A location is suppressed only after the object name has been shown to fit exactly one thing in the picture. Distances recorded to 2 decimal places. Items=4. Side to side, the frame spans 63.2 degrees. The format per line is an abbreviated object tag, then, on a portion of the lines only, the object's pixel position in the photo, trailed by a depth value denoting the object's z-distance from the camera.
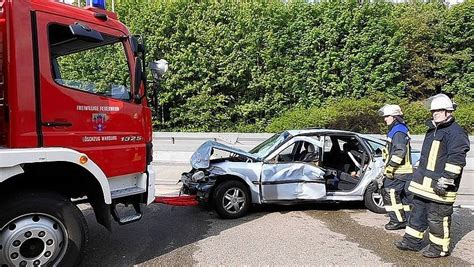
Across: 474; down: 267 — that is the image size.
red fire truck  3.47
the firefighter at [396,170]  5.17
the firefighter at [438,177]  4.16
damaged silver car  5.80
